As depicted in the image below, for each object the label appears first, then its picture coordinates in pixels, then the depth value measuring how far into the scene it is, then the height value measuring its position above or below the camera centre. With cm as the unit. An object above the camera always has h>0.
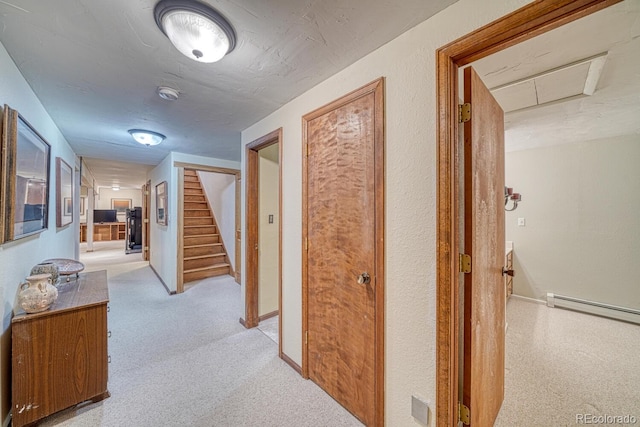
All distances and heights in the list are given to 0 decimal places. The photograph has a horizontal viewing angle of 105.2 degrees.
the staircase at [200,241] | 470 -51
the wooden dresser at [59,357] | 139 -85
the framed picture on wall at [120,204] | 1043 +56
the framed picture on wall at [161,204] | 402 +23
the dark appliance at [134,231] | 733 -42
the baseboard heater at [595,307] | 279 -110
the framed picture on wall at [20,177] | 133 +25
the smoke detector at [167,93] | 179 +93
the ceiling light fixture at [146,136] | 265 +90
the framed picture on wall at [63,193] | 264 +29
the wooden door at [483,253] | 116 -19
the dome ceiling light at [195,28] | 106 +89
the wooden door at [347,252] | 140 -23
